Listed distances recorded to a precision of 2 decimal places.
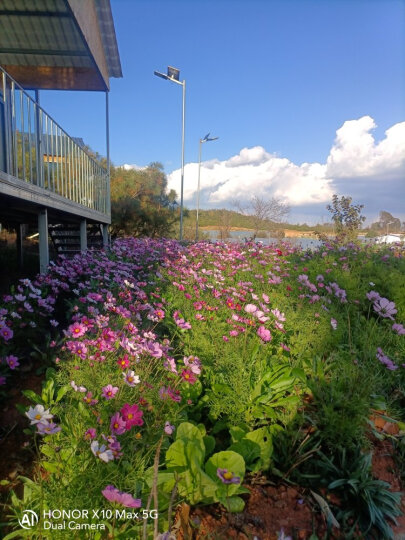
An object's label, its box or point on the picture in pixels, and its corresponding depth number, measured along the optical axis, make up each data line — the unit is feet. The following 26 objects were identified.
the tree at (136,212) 44.78
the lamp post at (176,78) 56.19
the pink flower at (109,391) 4.59
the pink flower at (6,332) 7.21
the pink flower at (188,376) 5.06
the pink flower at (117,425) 3.91
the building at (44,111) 12.35
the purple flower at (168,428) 4.17
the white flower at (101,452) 3.31
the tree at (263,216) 69.00
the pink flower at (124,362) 5.36
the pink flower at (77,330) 6.49
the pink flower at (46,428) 3.50
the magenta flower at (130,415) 3.93
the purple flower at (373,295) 9.90
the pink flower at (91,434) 3.93
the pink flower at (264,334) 6.87
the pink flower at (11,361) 6.89
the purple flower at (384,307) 8.86
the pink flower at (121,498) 2.93
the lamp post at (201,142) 74.64
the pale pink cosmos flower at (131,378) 4.71
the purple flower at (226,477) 3.16
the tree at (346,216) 41.39
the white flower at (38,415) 3.61
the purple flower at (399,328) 8.32
